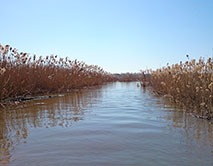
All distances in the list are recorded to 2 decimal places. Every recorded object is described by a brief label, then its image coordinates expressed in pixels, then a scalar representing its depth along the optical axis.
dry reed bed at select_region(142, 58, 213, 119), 4.44
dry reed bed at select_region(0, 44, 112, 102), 6.46
